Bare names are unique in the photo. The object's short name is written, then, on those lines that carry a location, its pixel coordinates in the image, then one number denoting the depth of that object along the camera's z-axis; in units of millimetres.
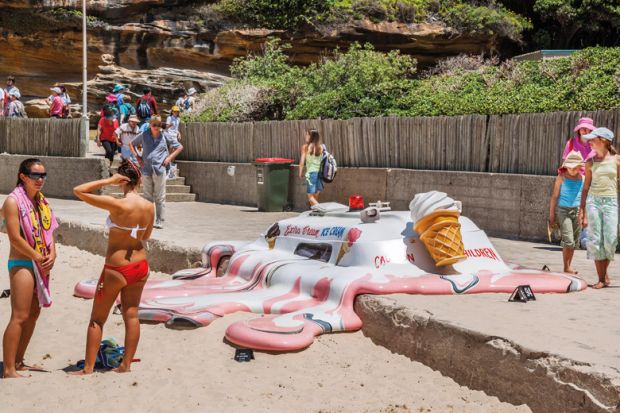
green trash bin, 16484
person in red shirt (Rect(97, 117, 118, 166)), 19500
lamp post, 19750
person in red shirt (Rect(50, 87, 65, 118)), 23109
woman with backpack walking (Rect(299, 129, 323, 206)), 14844
